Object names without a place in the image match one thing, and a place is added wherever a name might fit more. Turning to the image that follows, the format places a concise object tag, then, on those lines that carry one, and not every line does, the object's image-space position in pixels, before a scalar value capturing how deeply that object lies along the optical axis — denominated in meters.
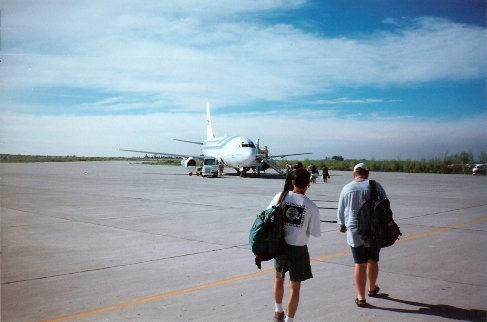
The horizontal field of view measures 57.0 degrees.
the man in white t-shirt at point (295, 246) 4.97
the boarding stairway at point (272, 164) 39.84
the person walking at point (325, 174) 33.33
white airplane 38.09
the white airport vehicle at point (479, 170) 48.00
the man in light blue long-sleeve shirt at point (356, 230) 5.84
